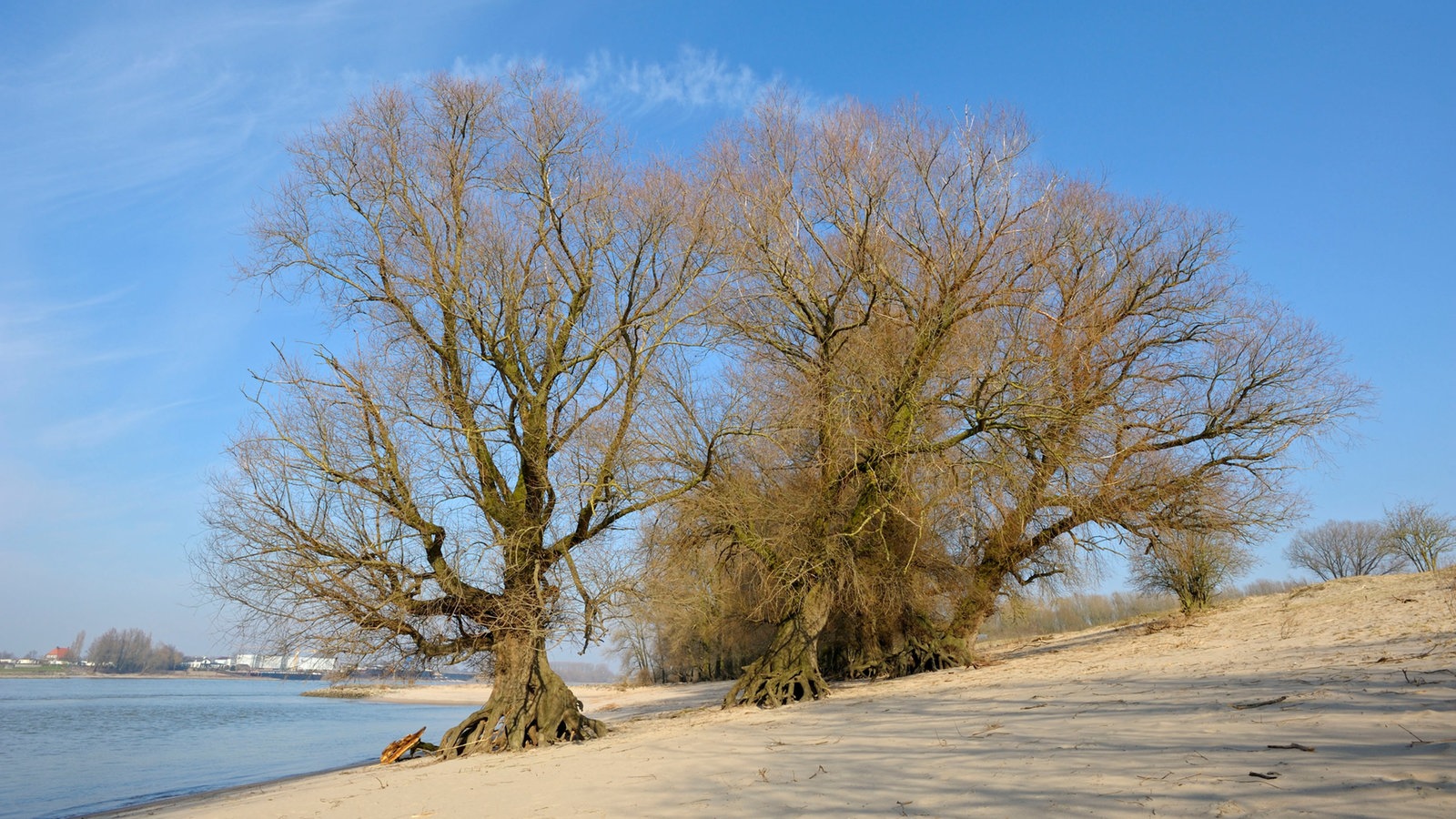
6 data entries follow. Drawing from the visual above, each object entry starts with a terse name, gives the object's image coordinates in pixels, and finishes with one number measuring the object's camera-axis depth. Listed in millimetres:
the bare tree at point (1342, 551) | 45906
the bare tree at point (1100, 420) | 13367
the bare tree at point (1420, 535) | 29172
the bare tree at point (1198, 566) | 17047
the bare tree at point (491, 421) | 10953
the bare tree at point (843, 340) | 12883
